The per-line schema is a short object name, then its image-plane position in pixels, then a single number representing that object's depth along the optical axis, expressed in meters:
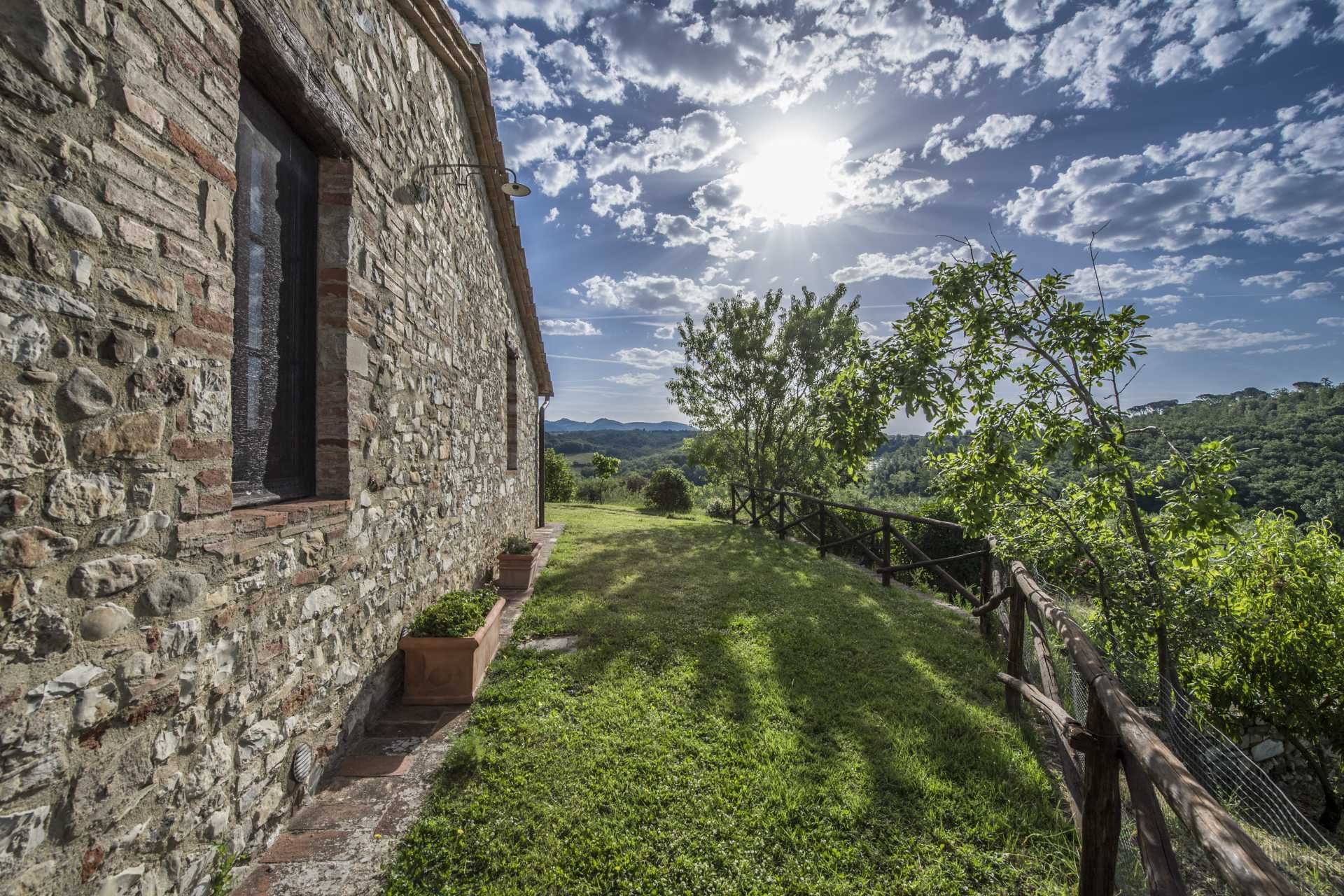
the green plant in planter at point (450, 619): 3.35
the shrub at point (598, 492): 19.62
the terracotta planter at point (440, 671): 3.27
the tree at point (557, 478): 17.27
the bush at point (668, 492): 17.45
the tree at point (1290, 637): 3.17
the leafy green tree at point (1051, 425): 2.95
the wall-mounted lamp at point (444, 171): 3.54
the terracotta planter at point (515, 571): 5.82
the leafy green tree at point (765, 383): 14.16
